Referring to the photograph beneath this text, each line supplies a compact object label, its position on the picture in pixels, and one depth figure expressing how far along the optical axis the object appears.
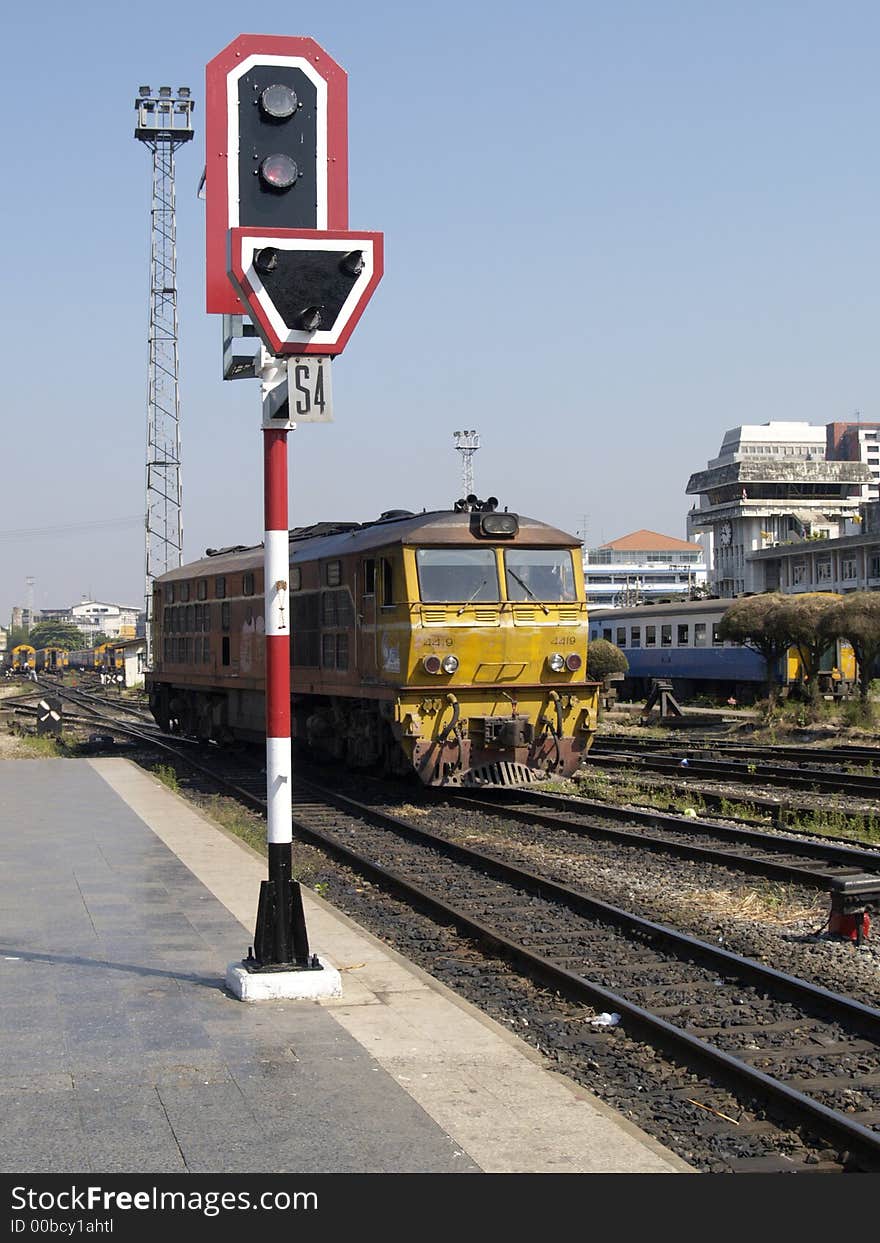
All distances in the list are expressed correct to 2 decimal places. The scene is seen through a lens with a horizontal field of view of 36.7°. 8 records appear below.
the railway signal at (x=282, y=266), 6.93
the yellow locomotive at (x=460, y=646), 15.39
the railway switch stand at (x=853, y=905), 8.55
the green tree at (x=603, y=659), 37.56
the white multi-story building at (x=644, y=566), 131.38
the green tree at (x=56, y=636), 162.88
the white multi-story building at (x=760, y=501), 113.94
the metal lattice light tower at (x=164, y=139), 39.72
